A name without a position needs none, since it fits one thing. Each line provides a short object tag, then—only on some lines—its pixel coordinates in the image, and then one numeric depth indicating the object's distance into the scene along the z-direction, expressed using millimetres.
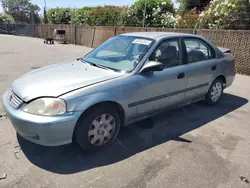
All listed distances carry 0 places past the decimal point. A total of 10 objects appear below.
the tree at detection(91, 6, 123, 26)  18688
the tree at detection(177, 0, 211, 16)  17391
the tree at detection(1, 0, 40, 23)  55656
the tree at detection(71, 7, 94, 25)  22225
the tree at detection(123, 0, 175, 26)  16766
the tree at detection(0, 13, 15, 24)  44694
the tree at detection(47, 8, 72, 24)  28547
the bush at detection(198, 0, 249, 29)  9445
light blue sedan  2678
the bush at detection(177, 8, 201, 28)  11888
